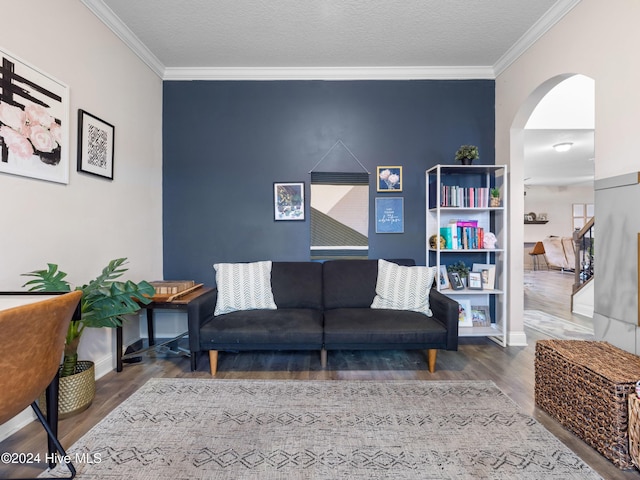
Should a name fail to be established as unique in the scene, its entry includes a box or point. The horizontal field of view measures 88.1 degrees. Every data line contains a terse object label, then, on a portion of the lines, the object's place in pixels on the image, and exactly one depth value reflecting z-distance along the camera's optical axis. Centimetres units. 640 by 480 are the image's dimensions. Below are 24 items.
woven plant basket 197
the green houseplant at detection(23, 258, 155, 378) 203
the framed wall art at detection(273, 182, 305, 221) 350
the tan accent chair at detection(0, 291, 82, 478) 112
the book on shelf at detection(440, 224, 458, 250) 329
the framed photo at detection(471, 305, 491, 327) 346
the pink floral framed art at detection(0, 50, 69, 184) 181
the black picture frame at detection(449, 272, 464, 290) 329
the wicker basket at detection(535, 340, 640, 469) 156
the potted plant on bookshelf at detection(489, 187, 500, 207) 329
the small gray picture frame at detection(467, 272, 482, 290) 332
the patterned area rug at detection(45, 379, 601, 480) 155
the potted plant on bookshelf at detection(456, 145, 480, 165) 321
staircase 454
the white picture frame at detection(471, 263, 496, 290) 333
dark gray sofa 255
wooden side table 262
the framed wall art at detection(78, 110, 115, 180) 239
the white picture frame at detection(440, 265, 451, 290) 331
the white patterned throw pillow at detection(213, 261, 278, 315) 289
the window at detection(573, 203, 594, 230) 1097
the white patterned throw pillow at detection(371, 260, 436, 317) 292
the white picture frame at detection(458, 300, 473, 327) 341
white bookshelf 323
